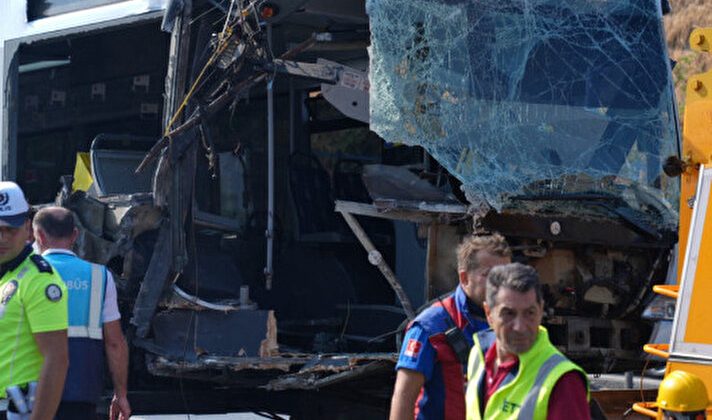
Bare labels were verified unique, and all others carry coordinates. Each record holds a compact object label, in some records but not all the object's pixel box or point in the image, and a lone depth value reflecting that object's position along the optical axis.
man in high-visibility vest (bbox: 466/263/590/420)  7.57
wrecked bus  14.77
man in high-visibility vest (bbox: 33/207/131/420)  11.30
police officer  10.08
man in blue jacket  9.33
